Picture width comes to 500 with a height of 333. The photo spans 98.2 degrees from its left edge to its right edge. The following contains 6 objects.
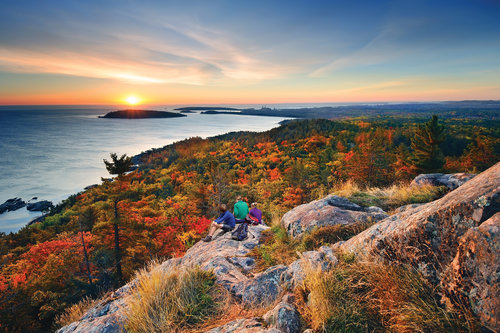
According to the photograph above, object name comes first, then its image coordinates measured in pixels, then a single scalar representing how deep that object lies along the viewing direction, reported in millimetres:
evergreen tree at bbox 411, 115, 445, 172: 25031
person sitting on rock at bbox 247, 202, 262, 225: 9703
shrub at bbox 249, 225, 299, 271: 5578
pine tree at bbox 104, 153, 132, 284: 19562
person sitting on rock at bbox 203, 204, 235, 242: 8500
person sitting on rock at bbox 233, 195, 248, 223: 8667
